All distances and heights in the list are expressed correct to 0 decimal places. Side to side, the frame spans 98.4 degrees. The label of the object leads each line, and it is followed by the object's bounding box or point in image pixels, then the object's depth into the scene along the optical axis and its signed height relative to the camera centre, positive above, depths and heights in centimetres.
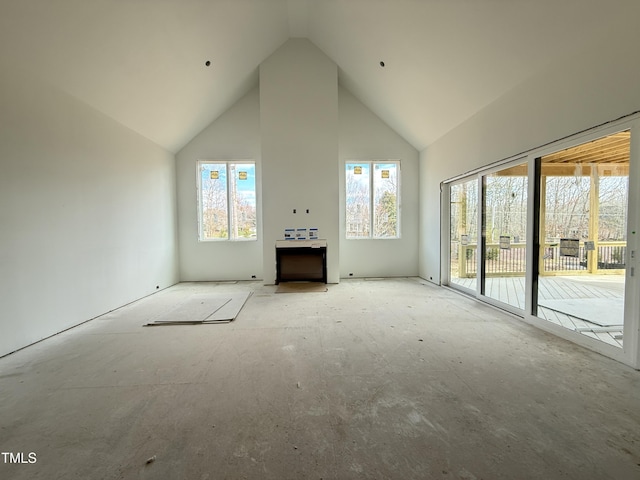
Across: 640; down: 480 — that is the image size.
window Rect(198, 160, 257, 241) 649 +74
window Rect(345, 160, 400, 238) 659 +73
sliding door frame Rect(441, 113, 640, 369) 225 -16
